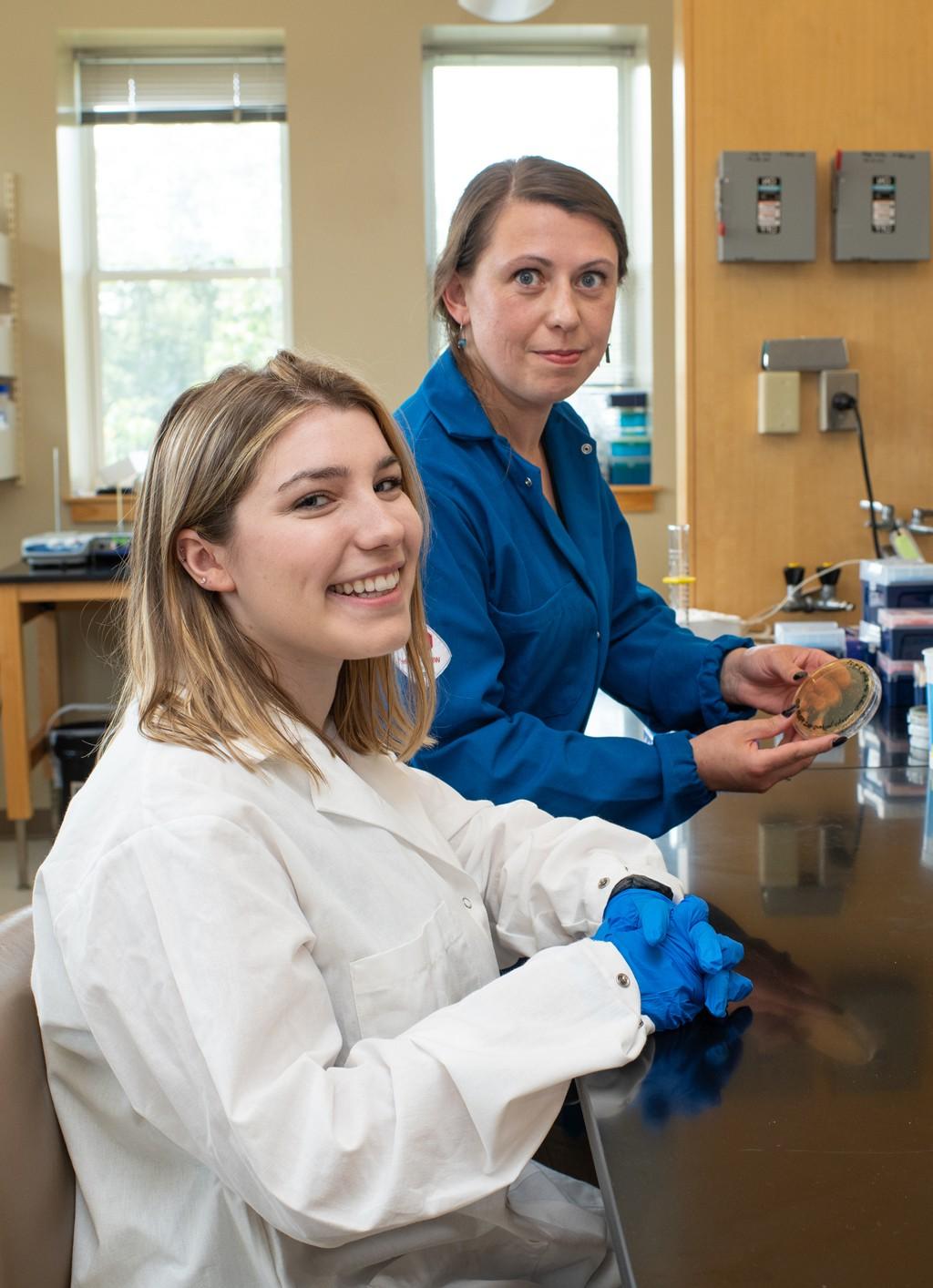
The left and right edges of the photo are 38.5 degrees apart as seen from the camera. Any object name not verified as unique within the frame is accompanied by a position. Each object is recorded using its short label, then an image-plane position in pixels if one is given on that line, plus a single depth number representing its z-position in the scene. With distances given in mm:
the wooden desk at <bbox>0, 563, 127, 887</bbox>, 4035
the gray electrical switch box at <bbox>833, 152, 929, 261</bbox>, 2982
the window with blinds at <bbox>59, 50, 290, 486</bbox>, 5188
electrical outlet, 2994
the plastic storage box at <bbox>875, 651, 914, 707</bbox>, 2066
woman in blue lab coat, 1452
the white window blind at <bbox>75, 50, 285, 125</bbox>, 5156
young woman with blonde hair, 853
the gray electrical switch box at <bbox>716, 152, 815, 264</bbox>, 2939
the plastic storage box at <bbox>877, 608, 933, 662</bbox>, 2064
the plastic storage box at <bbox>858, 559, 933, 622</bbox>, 2137
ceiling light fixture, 2811
